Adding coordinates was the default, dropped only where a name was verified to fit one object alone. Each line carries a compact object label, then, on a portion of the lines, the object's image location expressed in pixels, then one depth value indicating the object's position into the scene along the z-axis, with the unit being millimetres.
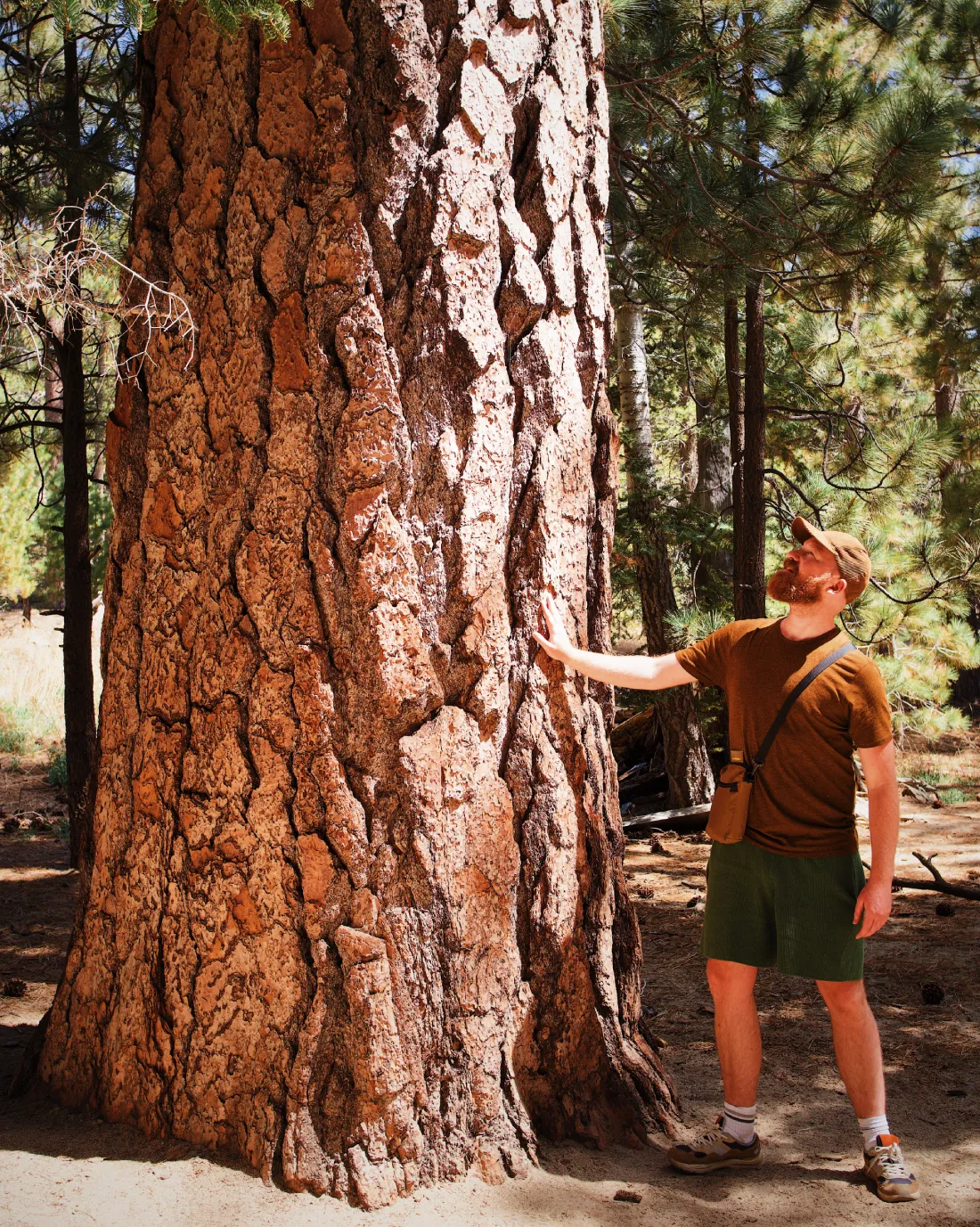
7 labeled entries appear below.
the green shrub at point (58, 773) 10203
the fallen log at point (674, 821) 8398
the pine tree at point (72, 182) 6406
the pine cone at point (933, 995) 4488
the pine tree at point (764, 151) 5746
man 2859
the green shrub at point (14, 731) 11773
